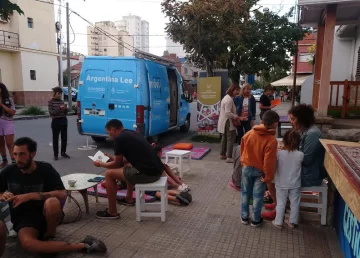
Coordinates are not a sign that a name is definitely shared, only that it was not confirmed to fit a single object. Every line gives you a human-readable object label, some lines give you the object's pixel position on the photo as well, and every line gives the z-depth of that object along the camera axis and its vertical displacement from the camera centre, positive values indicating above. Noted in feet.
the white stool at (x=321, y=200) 12.14 -4.32
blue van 24.32 -0.29
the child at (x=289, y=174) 11.80 -3.14
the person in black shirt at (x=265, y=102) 27.40 -0.83
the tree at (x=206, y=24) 29.43 +6.87
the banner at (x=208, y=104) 30.48 -1.30
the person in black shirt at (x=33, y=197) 9.59 -3.49
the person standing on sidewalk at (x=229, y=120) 21.90 -2.02
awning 65.89 +2.50
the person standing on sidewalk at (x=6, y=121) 19.24 -2.09
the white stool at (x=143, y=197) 12.17 -4.32
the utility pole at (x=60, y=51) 69.19 +8.73
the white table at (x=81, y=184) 12.38 -3.96
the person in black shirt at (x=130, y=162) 12.26 -3.01
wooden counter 6.55 -2.30
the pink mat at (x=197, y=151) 24.23 -5.09
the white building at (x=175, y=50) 253.44 +35.48
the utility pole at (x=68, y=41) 62.71 +9.90
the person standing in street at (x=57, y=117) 22.22 -2.04
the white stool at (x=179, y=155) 18.24 -3.86
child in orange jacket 11.52 -2.65
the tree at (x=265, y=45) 47.47 +7.62
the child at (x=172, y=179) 15.99 -4.66
